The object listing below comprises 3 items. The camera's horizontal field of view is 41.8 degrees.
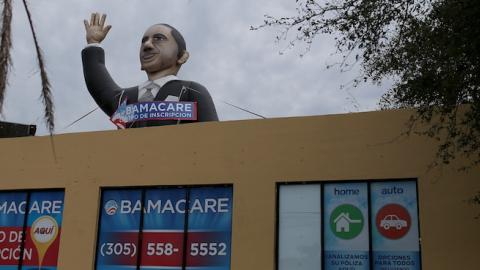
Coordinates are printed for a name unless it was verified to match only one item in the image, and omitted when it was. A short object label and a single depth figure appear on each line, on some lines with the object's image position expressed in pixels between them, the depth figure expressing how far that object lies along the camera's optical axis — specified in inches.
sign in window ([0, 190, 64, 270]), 633.6
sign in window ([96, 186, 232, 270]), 569.0
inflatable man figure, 754.8
